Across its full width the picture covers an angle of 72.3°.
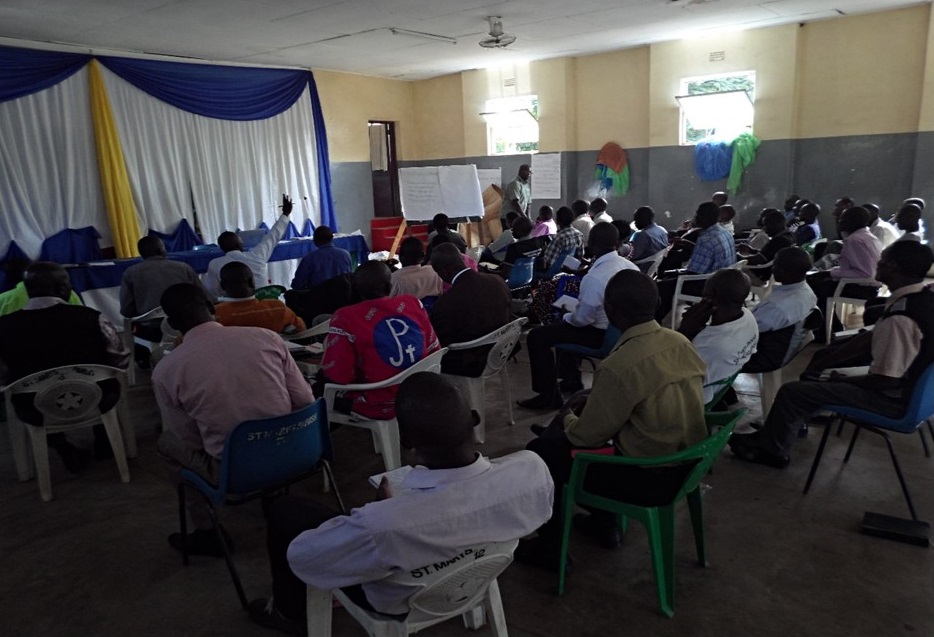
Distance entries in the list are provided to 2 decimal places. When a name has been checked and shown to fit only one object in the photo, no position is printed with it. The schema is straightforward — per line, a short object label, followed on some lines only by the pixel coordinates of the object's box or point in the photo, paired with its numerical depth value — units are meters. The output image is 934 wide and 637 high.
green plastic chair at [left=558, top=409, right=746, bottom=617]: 2.03
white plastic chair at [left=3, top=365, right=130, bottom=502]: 3.00
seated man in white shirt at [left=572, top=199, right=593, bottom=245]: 6.98
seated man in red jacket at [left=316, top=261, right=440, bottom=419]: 2.81
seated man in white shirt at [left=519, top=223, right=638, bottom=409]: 3.82
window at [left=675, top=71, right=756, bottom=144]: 8.56
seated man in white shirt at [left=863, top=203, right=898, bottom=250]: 5.54
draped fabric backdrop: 6.88
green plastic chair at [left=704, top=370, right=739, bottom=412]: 2.82
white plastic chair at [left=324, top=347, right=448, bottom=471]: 2.90
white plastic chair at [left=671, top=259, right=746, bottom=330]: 5.17
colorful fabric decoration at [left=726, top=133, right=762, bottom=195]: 8.45
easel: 9.80
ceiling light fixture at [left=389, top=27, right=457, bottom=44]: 7.58
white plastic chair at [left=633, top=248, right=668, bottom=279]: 5.49
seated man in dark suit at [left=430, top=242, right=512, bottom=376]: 3.49
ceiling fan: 7.04
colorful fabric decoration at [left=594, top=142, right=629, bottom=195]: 9.80
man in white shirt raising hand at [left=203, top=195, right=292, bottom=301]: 5.02
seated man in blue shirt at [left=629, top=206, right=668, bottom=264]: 5.79
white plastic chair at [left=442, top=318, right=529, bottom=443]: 3.42
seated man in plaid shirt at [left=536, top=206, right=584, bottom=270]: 5.93
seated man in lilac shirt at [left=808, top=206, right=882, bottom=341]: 4.82
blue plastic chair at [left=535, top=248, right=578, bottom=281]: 5.96
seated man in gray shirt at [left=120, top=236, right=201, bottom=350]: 4.56
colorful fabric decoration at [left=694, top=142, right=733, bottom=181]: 8.66
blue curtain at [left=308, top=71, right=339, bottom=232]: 10.16
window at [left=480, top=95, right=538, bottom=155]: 10.60
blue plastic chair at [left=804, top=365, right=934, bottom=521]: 2.59
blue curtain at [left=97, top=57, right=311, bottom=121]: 7.88
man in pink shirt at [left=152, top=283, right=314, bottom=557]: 2.22
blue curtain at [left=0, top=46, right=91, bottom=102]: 6.63
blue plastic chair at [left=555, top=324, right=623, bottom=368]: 3.74
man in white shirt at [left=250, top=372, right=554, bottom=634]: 1.36
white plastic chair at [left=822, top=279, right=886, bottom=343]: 4.87
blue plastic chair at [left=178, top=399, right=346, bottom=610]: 2.15
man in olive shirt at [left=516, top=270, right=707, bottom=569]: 2.09
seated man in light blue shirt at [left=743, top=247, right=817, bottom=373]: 3.39
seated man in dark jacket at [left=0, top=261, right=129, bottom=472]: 3.11
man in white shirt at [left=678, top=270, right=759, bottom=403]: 2.86
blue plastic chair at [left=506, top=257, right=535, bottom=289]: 5.91
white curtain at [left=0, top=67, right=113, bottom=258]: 6.75
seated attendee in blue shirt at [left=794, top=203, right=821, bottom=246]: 6.36
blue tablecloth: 6.15
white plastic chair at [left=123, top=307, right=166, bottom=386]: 4.32
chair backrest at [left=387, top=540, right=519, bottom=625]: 1.43
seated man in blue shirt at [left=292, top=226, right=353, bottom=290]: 5.29
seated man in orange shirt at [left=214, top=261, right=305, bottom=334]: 3.33
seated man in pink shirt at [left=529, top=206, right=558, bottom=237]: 7.07
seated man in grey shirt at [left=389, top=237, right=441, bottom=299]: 4.22
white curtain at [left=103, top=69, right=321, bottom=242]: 7.89
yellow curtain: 7.42
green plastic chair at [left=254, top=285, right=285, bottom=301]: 4.35
